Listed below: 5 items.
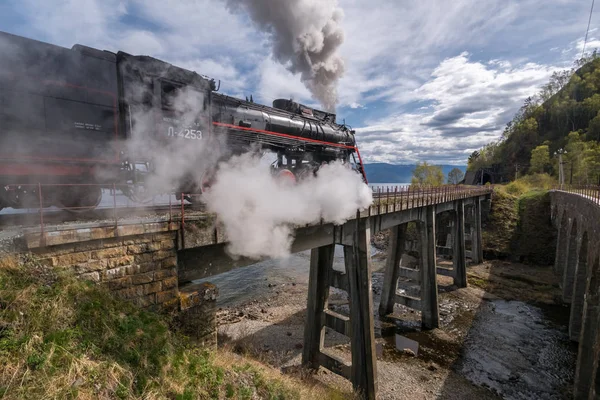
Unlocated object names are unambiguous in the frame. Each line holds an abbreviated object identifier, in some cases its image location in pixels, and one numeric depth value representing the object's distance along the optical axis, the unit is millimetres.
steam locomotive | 4973
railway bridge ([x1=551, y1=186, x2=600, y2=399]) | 8555
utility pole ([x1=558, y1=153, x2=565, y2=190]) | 27984
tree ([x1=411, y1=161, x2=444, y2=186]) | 51369
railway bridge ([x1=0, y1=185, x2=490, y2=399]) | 3807
